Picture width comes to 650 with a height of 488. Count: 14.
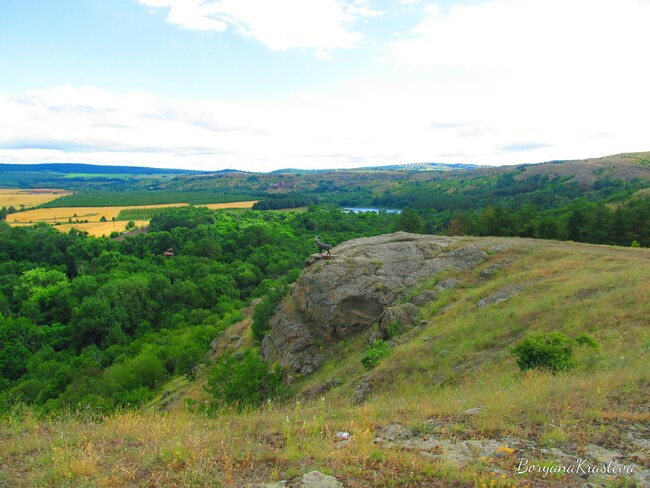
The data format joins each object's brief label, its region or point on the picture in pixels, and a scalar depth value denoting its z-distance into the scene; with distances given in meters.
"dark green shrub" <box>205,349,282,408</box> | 16.53
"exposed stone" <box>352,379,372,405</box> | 13.81
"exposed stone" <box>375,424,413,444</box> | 7.35
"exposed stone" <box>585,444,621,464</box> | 6.18
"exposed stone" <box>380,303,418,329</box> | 19.88
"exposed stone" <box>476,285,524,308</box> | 18.39
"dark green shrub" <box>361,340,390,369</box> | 16.19
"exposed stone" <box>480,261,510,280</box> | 22.33
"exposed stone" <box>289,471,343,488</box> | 5.69
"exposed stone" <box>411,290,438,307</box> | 21.23
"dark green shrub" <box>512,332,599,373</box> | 10.58
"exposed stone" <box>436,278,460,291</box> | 22.14
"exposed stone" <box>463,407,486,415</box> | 8.16
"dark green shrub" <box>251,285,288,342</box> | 27.45
